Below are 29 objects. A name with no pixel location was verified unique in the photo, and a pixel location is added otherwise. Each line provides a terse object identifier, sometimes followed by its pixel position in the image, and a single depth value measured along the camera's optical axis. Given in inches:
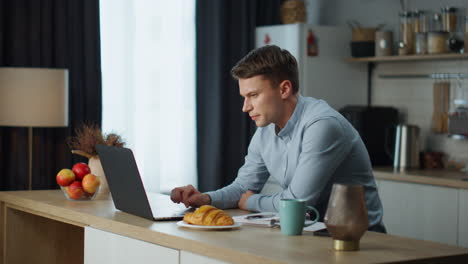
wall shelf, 178.5
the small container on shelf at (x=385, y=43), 197.3
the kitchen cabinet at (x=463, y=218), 156.2
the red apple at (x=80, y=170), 116.6
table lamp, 152.1
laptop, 91.4
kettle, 187.3
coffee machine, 193.9
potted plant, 119.6
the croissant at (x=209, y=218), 84.3
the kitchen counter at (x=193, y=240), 69.7
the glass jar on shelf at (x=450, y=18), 183.5
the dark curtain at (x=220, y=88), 205.9
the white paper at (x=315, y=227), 83.3
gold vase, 70.9
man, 96.7
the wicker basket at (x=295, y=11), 208.2
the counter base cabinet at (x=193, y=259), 74.0
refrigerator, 200.2
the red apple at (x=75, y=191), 113.0
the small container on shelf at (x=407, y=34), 191.9
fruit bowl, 113.1
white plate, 83.0
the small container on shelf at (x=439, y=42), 181.9
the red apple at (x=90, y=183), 113.8
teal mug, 79.8
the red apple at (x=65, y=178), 114.0
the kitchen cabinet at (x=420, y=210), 160.4
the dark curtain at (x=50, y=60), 168.2
